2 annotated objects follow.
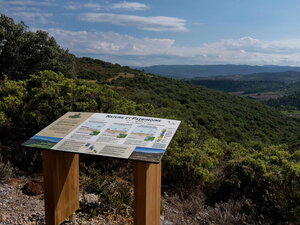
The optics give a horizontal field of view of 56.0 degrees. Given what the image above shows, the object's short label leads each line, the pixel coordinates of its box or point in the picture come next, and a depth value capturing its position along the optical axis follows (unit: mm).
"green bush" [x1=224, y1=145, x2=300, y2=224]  3559
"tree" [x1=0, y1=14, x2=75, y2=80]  14211
